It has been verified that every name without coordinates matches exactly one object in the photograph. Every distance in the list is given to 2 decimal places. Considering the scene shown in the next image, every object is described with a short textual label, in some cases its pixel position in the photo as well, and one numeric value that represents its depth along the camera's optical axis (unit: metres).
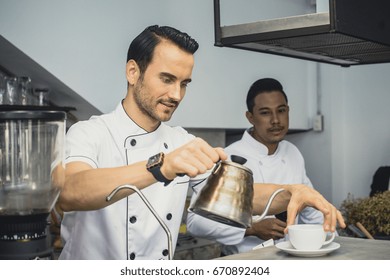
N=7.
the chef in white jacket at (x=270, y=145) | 2.27
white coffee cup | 1.26
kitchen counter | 1.29
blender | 0.95
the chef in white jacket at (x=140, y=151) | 1.45
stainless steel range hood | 1.49
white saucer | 1.26
